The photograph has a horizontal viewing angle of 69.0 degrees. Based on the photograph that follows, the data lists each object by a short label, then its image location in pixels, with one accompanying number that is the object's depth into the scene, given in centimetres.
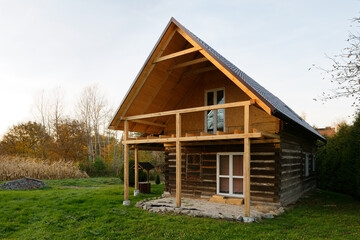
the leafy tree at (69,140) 3300
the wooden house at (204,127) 1048
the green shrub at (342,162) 1434
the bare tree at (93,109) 3553
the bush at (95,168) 2784
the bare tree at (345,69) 981
